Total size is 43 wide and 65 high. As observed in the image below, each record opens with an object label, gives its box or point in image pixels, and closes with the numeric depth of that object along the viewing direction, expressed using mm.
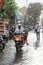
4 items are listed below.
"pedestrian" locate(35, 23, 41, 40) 10579
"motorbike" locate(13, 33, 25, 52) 6883
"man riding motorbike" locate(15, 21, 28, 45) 6944
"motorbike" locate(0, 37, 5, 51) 7104
